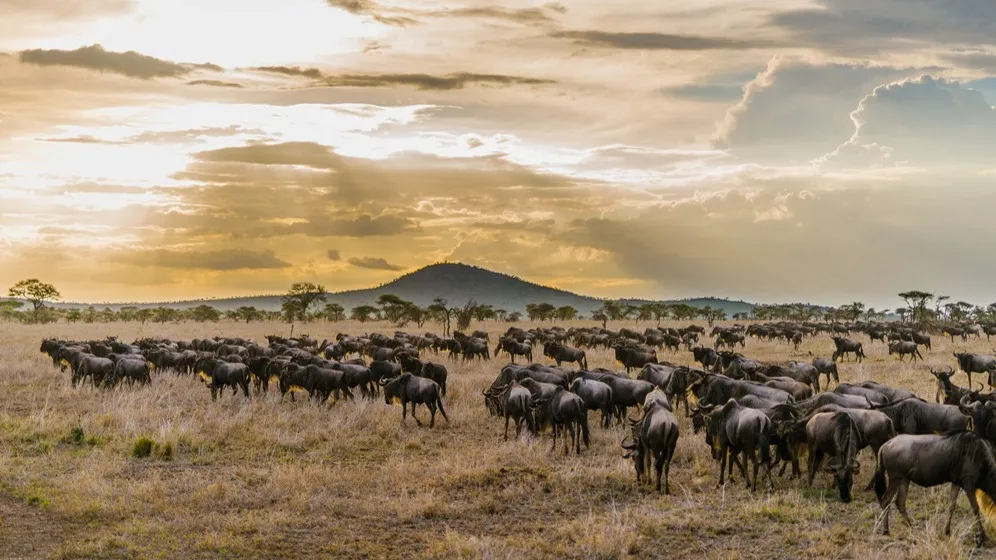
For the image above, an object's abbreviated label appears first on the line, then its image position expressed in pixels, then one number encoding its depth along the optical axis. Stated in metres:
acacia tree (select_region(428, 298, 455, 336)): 68.71
